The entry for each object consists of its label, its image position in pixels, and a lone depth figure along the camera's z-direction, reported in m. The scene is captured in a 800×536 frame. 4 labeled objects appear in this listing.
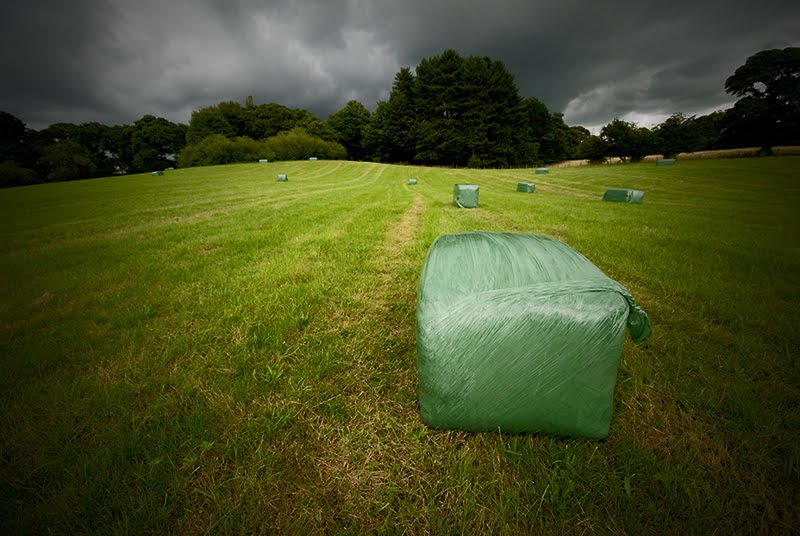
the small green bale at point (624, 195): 11.83
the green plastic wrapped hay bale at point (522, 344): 1.51
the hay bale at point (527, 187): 16.56
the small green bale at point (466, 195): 9.53
